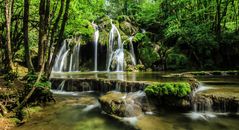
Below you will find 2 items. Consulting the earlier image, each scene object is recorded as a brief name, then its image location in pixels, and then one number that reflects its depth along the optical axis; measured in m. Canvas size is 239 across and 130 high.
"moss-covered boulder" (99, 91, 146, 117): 5.15
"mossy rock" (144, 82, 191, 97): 5.49
